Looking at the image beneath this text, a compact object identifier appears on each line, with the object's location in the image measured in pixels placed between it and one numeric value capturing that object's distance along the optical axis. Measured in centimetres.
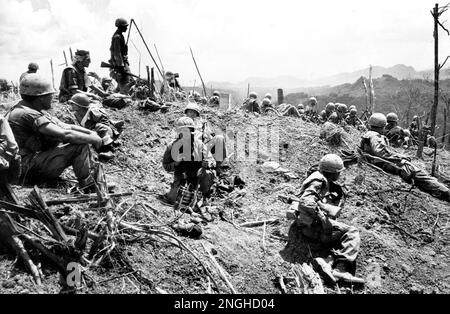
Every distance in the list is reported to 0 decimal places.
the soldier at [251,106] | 1158
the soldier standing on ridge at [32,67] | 866
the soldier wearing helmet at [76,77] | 768
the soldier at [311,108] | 1414
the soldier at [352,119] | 1323
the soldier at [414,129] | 1531
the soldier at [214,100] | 1277
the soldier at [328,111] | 1349
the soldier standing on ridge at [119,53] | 862
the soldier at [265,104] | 1286
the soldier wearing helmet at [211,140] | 642
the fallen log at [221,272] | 384
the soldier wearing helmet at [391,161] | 694
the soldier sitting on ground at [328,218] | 453
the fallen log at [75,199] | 374
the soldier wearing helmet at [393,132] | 1091
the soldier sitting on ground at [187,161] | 570
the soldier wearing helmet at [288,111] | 1170
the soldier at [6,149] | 328
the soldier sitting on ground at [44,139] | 404
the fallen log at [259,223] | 554
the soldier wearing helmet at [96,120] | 648
